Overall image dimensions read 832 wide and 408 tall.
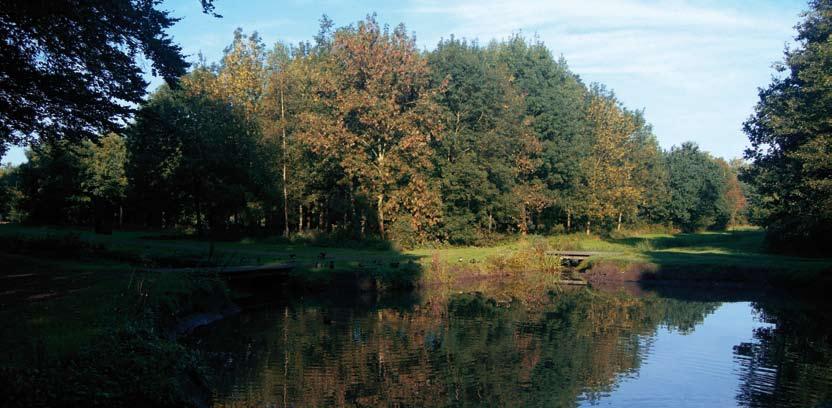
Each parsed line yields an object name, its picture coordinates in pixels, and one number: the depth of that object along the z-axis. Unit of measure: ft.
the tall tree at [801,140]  100.37
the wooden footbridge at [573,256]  139.54
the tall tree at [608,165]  202.28
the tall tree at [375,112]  147.74
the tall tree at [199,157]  129.08
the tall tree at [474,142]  162.20
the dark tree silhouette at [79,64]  59.41
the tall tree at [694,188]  272.72
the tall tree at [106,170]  199.52
